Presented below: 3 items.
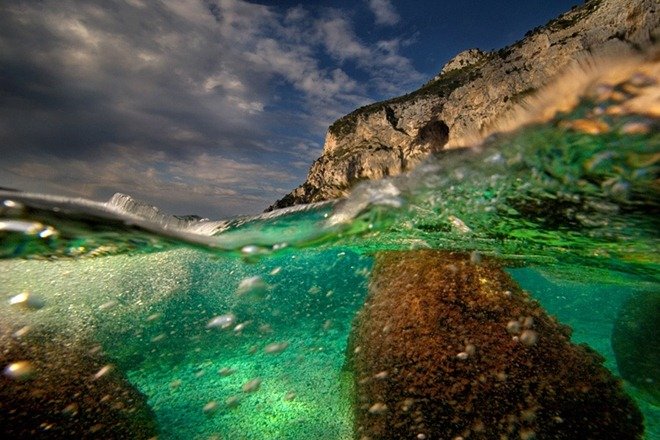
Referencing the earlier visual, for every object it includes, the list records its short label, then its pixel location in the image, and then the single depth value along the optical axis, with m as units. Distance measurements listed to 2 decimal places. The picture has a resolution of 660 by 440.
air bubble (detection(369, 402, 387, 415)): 5.53
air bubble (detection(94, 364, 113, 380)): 5.97
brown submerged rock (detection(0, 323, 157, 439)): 4.89
